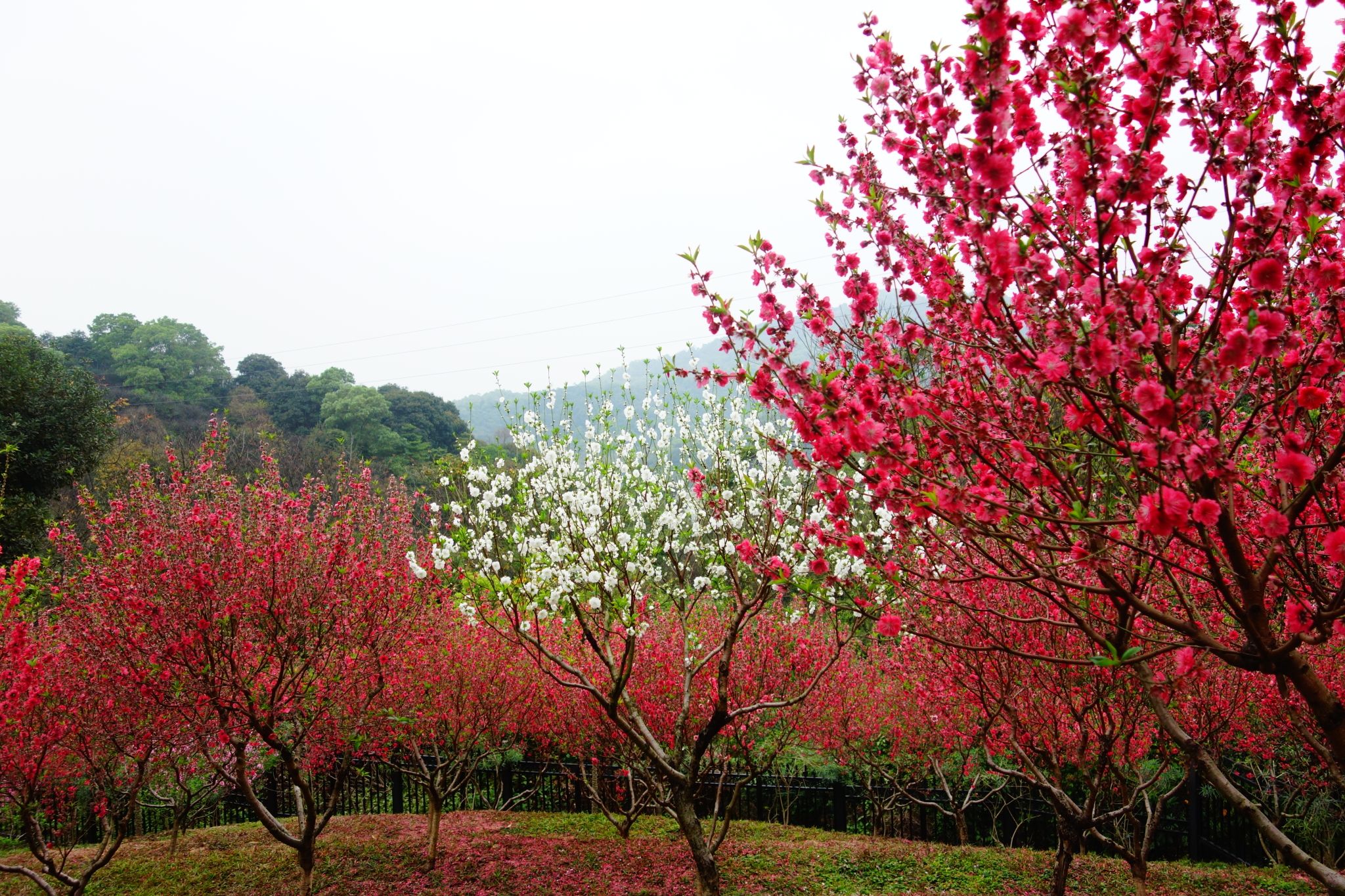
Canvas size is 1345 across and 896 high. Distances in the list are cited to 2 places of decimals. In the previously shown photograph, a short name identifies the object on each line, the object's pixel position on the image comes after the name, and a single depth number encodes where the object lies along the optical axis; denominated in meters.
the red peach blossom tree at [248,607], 5.34
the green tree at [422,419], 35.50
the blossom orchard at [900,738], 7.82
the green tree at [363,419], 33.22
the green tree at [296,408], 36.25
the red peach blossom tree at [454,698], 7.77
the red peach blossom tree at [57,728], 6.01
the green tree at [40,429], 14.80
